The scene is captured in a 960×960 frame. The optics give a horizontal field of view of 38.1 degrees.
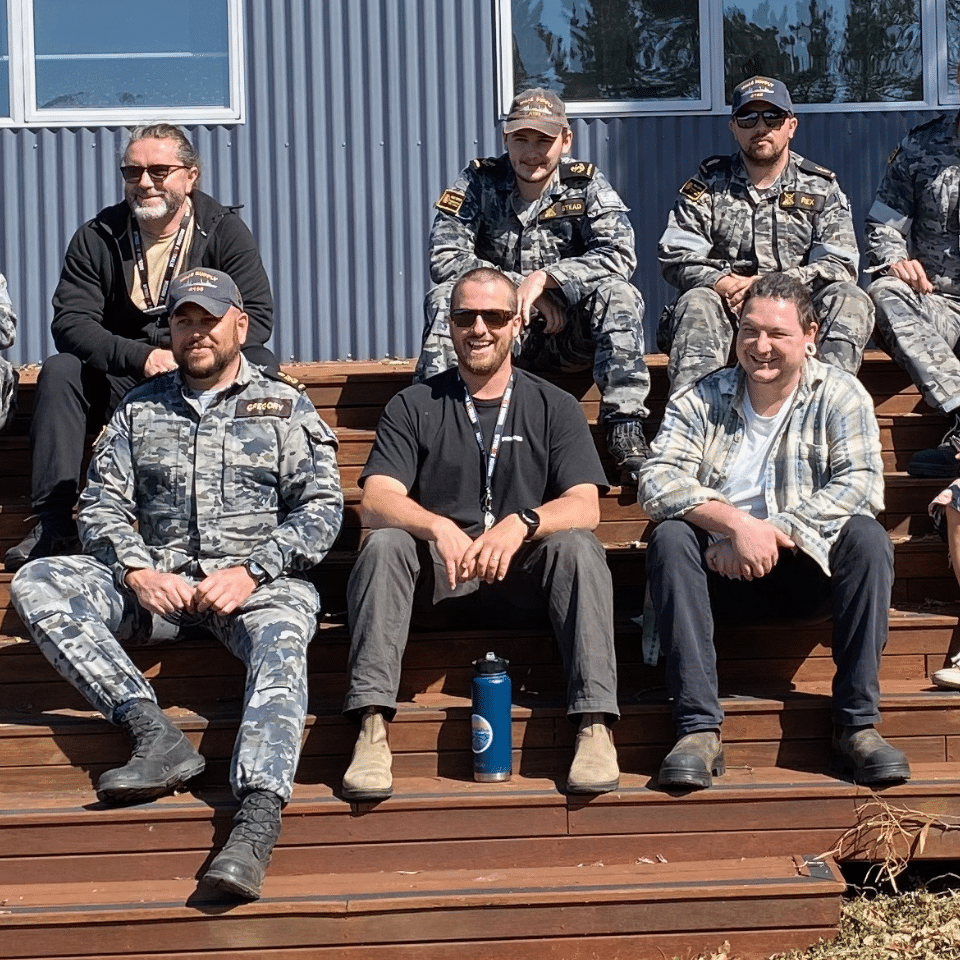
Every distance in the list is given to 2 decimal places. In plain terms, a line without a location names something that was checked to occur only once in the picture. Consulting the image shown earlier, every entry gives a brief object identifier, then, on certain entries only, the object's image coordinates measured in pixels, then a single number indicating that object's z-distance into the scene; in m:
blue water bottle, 3.71
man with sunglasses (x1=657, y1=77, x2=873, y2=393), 5.00
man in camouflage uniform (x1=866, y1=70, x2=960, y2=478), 4.79
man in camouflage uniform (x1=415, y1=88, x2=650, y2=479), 4.75
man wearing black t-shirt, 3.69
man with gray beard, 4.59
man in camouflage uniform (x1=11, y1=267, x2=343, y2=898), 3.65
